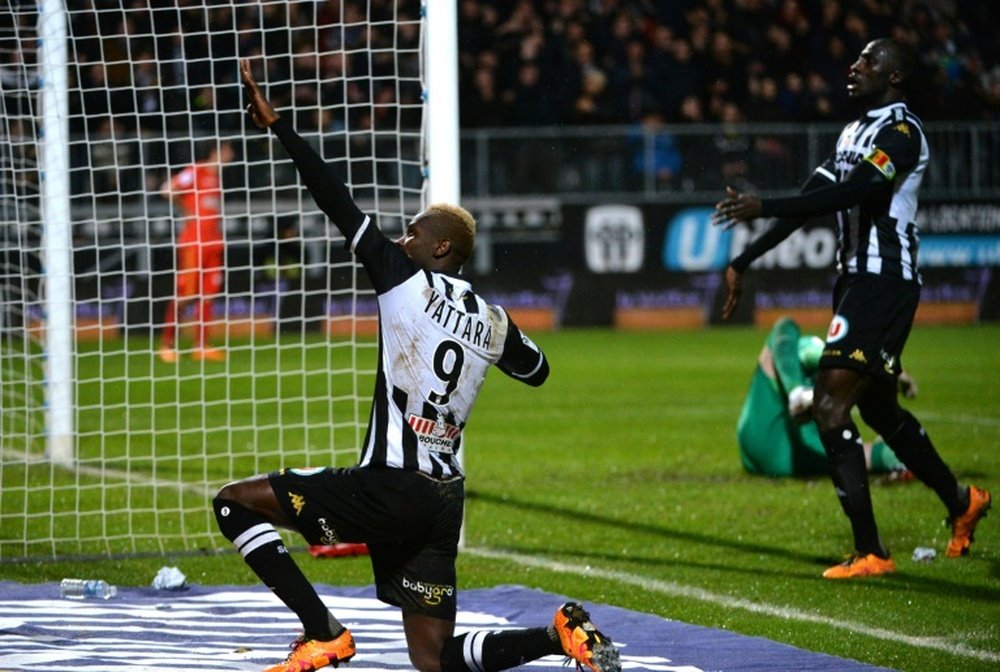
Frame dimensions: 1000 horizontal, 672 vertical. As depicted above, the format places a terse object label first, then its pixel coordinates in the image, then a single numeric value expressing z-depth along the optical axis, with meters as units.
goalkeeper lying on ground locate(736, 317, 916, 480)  19.14
